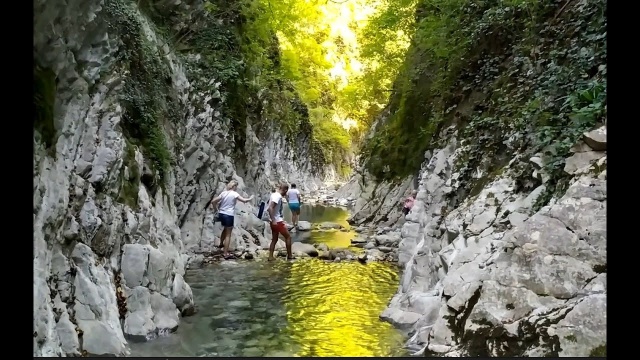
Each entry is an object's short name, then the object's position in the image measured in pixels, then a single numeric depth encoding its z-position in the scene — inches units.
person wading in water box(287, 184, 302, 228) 757.9
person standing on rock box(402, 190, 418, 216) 632.4
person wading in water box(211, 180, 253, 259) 505.4
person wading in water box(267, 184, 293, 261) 502.1
